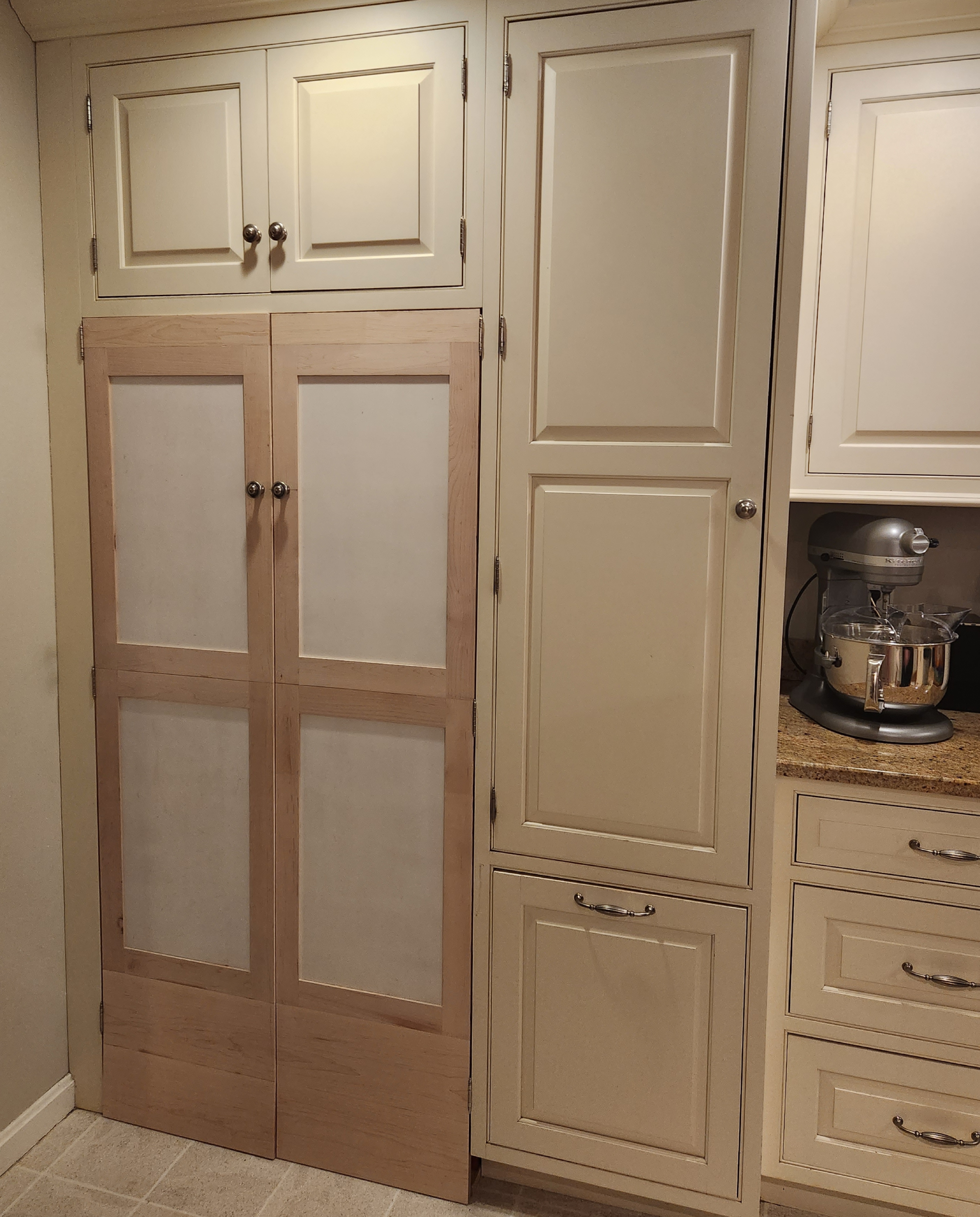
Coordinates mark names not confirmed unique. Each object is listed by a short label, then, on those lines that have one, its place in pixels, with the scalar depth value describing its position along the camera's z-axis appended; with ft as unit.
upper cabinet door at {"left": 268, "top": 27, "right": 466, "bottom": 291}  5.05
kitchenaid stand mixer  5.47
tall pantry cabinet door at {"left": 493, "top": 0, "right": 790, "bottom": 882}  4.69
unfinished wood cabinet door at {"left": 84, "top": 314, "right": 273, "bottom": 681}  5.60
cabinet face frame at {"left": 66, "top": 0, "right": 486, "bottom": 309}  5.00
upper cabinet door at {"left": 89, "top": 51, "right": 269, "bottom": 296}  5.39
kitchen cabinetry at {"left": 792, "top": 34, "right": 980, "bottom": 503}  5.46
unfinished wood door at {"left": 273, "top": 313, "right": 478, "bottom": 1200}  5.34
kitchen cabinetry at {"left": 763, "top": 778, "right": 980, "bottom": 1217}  5.08
